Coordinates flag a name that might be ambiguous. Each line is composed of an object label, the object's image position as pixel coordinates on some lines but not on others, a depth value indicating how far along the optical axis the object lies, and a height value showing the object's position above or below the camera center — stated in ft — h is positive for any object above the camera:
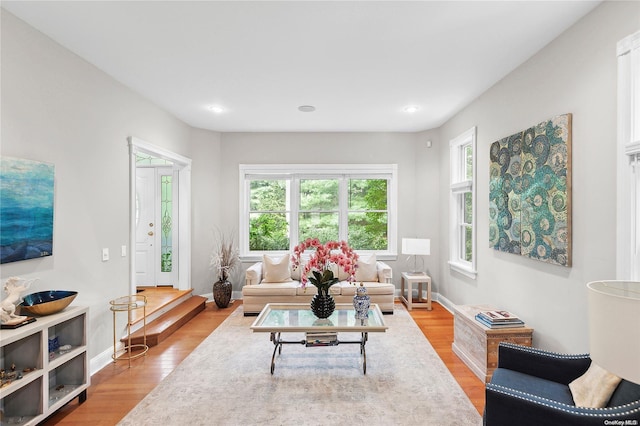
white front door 18.21 -0.90
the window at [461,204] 14.66 +0.56
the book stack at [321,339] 9.75 -3.74
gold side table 10.46 -3.56
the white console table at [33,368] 6.67 -3.31
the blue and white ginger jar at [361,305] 10.59 -2.92
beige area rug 7.64 -4.72
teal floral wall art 8.14 +0.67
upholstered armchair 4.72 -3.03
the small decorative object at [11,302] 6.65 -1.80
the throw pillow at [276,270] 16.05 -2.71
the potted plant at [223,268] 16.53 -2.77
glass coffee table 9.55 -3.35
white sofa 15.12 -3.67
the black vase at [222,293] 16.49 -3.96
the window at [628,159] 6.39 +1.13
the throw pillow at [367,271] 16.20 -2.79
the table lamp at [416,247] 16.71 -1.63
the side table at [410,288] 16.01 -3.57
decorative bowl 7.30 -2.04
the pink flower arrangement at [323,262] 10.43 -1.50
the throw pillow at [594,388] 5.36 -2.98
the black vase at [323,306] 10.54 -2.94
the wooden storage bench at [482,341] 9.14 -3.67
